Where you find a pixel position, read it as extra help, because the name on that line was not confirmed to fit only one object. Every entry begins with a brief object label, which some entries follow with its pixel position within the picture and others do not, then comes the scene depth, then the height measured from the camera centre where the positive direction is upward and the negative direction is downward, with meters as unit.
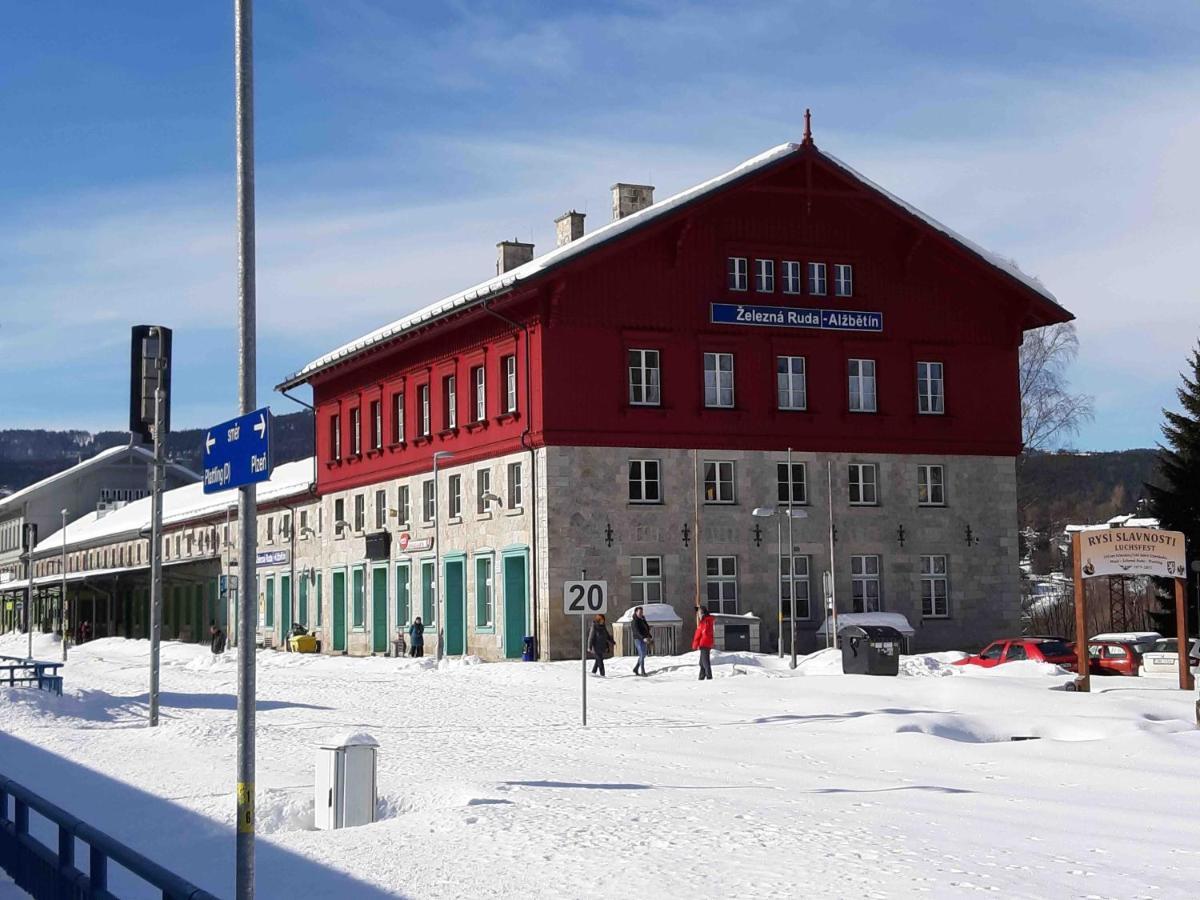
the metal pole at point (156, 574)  23.16 +0.08
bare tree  61.56 +6.93
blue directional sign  8.41 +0.68
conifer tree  53.16 +2.54
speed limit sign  22.00 -0.31
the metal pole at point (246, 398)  8.43 +1.01
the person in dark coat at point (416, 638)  46.03 -1.77
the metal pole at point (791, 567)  39.87 +0.08
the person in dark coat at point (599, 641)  33.44 -1.40
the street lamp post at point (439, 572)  44.38 +0.10
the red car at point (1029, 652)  35.56 -1.91
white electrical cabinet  13.23 -1.70
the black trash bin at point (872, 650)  32.66 -1.64
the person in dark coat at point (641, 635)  33.81 -1.31
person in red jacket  31.33 -1.37
